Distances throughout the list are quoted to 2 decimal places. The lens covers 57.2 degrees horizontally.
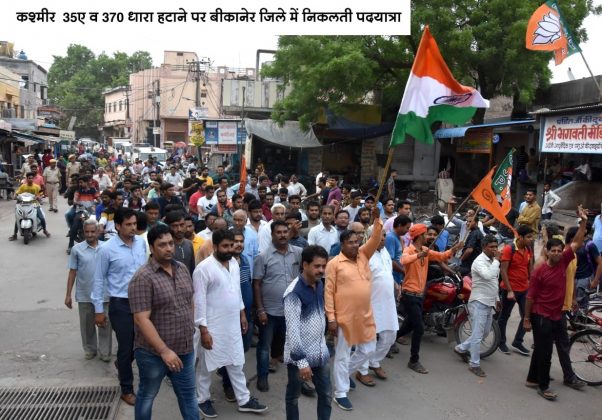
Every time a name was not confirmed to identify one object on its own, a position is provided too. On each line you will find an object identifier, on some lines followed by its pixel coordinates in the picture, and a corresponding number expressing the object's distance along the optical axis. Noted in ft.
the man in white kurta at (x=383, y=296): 17.56
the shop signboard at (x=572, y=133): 39.14
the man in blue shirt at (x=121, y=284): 15.38
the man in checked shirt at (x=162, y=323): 11.54
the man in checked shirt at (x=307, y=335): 12.98
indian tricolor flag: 17.57
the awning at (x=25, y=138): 74.68
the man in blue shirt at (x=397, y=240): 19.86
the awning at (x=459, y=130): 47.88
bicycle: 18.71
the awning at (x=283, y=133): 66.28
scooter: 38.55
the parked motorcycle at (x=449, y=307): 21.18
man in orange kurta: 14.99
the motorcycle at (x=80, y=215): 34.32
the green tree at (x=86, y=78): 232.32
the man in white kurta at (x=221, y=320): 14.37
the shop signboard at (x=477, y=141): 51.93
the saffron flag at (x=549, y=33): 35.12
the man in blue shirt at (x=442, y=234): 23.16
